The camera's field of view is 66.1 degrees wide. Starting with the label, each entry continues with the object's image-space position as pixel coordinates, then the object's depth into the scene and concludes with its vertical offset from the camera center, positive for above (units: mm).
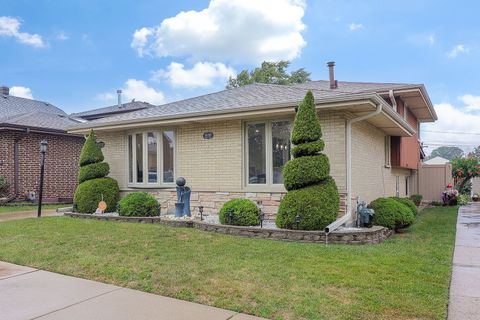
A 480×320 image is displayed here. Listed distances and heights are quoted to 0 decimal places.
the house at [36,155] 13844 +709
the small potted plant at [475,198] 18250 -1466
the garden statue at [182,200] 8750 -682
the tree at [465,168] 16859 +20
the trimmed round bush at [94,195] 9938 -601
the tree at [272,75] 33656 +8851
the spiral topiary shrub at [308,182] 6691 -220
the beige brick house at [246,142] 7773 +742
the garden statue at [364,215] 7566 -944
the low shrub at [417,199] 14627 -1190
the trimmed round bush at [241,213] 7418 -853
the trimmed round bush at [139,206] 9000 -830
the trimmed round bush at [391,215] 7707 -961
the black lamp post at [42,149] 9844 +648
